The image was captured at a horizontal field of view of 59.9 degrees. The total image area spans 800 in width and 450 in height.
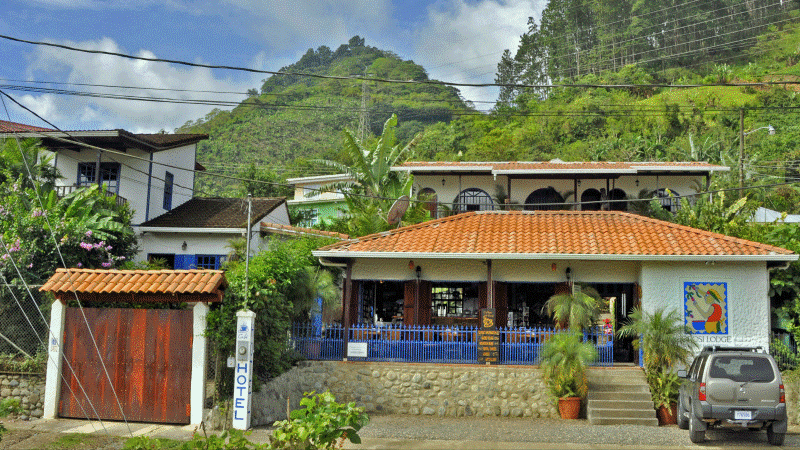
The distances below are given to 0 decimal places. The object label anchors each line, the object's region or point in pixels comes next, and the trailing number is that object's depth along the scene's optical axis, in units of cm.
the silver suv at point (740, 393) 1162
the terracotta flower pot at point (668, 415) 1454
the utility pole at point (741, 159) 2866
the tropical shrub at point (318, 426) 852
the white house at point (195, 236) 2232
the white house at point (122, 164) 2173
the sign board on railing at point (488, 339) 1598
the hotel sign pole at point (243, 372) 1266
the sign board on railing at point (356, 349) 1625
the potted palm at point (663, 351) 1465
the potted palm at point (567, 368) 1472
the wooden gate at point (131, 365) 1305
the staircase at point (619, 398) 1424
